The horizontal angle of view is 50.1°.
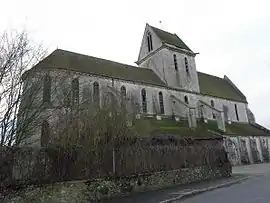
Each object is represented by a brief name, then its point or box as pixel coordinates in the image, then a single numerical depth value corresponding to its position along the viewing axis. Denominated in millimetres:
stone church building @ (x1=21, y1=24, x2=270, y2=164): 31655
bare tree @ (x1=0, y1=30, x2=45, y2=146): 11242
